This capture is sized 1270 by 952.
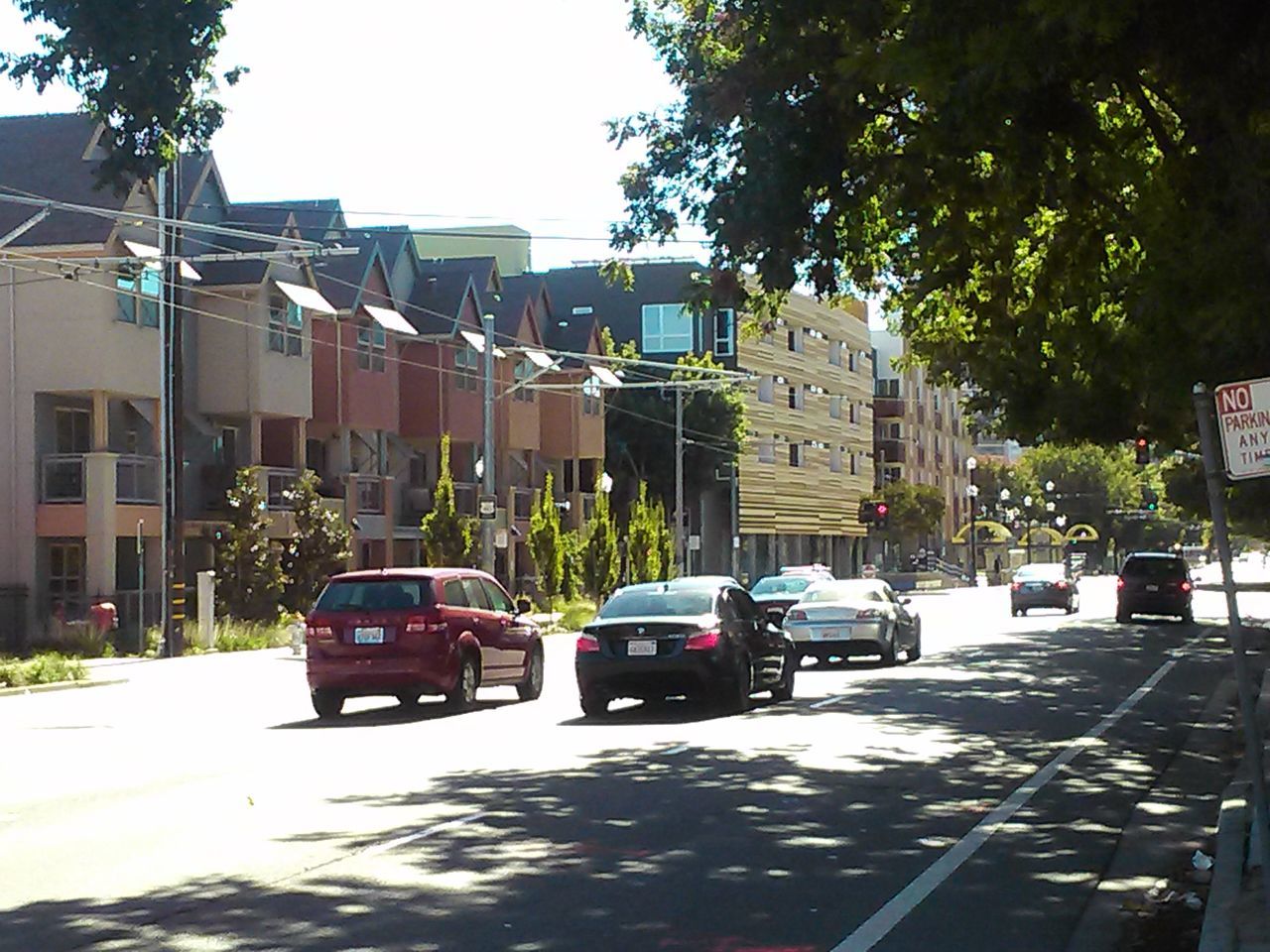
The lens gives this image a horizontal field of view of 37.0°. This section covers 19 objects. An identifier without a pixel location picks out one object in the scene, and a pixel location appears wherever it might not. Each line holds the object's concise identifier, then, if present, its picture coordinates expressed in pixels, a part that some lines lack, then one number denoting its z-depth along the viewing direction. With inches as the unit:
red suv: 838.5
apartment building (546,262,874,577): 3516.2
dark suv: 1841.8
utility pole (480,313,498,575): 1756.9
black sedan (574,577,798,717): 813.2
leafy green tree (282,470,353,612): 1859.0
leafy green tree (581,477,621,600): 2423.7
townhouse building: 1652.3
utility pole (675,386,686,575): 2518.5
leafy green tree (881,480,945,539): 4170.8
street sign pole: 371.6
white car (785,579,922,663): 1175.6
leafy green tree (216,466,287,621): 1754.4
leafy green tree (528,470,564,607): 2239.2
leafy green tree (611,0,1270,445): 471.5
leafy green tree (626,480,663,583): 2583.7
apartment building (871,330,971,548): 4845.0
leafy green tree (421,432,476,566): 1971.0
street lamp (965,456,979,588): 3578.0
